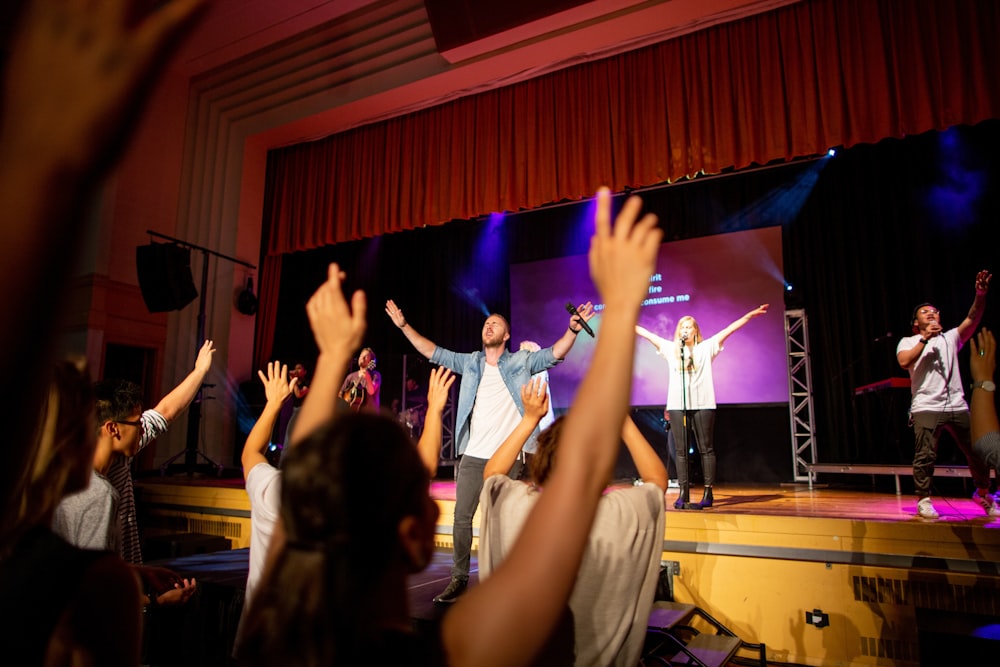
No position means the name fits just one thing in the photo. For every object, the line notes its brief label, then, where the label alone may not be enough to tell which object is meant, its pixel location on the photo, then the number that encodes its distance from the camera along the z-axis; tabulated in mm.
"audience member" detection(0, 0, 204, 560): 478
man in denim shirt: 4148
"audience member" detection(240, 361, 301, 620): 1868
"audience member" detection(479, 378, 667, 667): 1826
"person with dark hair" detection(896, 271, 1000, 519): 4598
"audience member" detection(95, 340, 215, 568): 2279
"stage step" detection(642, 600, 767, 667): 3385
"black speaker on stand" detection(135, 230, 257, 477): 7969
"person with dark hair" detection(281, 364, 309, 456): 7920
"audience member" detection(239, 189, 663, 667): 889
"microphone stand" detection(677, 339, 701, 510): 5409
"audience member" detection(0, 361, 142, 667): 934
